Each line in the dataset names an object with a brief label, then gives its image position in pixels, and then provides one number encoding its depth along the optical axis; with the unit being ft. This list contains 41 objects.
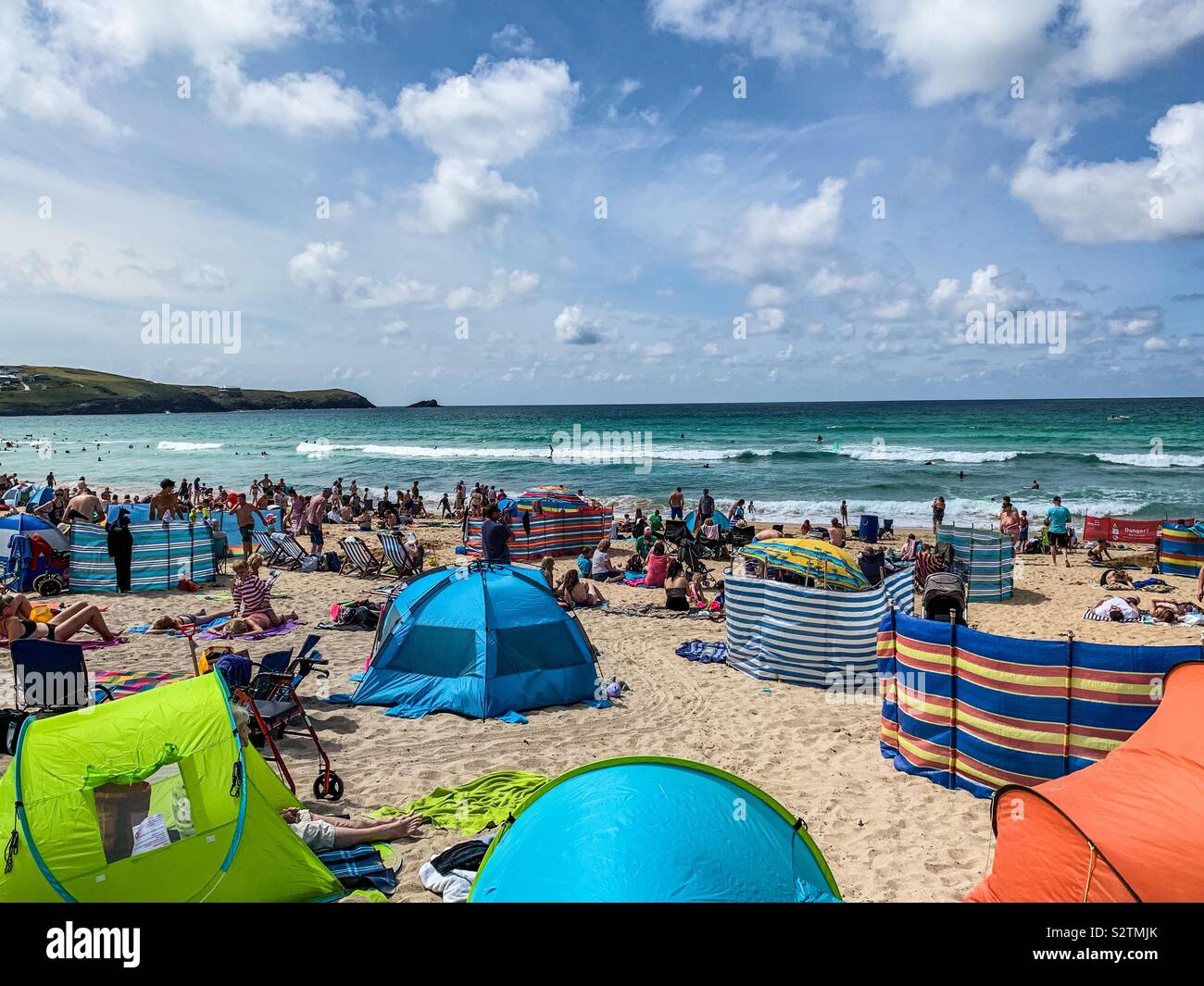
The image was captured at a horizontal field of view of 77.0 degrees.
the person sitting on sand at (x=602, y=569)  54.85
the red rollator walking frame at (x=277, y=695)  20.39
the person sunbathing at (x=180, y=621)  36.42
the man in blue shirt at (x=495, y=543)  51.47
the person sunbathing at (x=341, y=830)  16.99
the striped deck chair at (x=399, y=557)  52.37
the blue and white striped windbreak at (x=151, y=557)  44.73
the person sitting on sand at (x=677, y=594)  43.91
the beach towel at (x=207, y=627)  36.65
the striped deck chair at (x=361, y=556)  54.34
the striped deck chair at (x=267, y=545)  56.90
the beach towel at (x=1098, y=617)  41.22
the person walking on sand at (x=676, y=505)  76.07
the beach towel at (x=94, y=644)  32.81
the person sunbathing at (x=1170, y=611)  41.24
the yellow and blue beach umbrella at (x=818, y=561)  35.26
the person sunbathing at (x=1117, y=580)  52.47
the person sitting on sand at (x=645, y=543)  58.90
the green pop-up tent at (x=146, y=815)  13.26
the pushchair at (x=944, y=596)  31.60
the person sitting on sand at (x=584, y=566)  55.21
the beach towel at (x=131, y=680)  27.30
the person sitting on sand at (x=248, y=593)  37.45
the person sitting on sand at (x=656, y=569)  51.39
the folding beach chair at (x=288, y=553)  56.90
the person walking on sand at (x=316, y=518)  63.21
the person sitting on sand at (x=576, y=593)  43.24
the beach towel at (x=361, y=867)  16.24
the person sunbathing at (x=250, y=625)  35.70
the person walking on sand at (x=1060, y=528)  63.57
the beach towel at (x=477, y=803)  19.10
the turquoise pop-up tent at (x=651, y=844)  11.69
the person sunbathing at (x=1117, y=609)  41.47
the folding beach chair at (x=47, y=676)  23.49
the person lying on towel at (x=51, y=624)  28.66
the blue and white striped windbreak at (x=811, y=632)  30.27
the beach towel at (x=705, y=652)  34.27
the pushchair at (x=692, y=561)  52.26
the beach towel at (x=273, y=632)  35.73
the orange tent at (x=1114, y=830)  12.07
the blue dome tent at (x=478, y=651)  27.25
